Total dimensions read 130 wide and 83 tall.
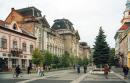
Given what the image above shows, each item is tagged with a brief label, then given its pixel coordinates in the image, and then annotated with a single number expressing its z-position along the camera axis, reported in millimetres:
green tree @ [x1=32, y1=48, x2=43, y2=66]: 26989
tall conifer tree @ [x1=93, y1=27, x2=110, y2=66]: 25986
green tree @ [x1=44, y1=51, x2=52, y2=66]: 29834
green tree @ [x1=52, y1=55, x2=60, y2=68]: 33326
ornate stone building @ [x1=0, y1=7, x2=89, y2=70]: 29455
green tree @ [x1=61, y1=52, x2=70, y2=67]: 39089
